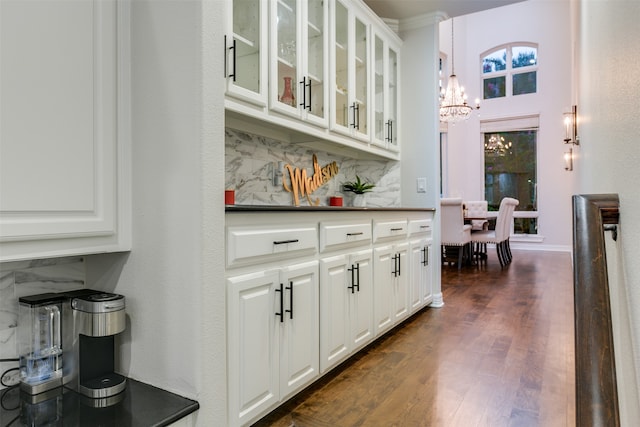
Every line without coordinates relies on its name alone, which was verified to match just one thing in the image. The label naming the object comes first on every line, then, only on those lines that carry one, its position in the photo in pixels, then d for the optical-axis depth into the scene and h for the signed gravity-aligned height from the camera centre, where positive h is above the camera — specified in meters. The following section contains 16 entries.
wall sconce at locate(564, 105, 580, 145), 4.46 +1.15
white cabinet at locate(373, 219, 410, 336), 2.70 -0.44
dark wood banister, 0.60 -0.19
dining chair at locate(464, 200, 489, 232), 7.42 +0.03
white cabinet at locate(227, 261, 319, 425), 1.52 -0.52
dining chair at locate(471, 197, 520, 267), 6.52 -0.36
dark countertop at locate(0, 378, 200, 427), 1.12 -0.57
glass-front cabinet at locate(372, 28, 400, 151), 3.43 +1.06
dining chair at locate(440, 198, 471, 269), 5.92 -0.20
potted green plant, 3.53 +0.21
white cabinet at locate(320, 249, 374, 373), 2.08 -0.53
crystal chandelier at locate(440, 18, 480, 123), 6.78 +1.81
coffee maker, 1.23 -0.41
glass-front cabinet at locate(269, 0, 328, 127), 2.31 +0.94
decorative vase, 2.38 +0.70
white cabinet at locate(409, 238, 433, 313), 3.31 -0.52
